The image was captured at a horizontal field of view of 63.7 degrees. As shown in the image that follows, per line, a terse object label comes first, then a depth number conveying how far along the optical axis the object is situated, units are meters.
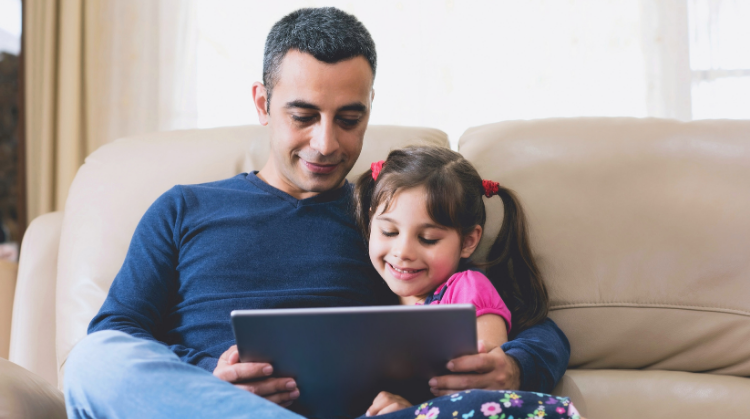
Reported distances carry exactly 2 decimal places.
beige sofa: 1.32
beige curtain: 2.19
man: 1.23
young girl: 1.18
